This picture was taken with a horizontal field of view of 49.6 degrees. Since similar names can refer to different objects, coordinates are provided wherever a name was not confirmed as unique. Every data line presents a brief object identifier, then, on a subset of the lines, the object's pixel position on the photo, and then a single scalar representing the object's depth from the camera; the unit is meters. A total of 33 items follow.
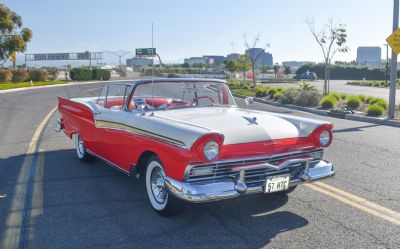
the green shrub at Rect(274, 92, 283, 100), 20.45
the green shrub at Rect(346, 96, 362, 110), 16.16
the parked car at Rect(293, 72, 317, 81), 54.84
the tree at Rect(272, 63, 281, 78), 58.75
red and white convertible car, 3.99
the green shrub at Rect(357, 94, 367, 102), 17.72
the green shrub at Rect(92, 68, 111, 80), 53.12
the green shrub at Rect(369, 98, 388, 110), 15.19
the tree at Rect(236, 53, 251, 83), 39.28
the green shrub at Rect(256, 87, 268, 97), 23.25
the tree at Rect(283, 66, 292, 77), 66.16
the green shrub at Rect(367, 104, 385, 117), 13.95
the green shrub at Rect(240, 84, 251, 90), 30.42
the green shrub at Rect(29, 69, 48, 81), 42.44
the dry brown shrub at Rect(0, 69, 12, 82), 36.96
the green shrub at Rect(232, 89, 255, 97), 24.94
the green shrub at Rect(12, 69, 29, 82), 39.25
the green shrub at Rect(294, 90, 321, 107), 17.64
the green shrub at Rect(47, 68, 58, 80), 47.17
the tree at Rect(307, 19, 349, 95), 21.74
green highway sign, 56.17
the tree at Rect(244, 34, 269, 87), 32.02
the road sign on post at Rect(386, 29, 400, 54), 13.06
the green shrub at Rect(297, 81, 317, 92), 19.47
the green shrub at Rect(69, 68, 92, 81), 49.00
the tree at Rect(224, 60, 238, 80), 42.04
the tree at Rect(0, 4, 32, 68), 39.72
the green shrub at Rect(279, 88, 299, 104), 18.78
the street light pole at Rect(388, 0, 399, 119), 13.20
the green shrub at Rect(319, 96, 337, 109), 16.48
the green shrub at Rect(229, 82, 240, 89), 32.22
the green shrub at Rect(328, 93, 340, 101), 18.28
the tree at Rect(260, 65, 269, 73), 67.57
